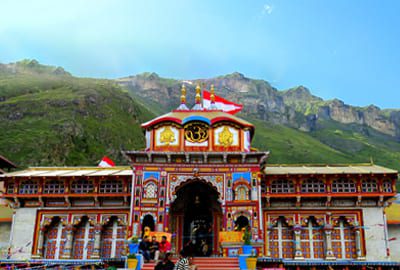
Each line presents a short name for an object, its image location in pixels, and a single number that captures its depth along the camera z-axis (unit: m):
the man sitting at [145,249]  20.95
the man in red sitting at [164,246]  20.31
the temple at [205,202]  25.80
